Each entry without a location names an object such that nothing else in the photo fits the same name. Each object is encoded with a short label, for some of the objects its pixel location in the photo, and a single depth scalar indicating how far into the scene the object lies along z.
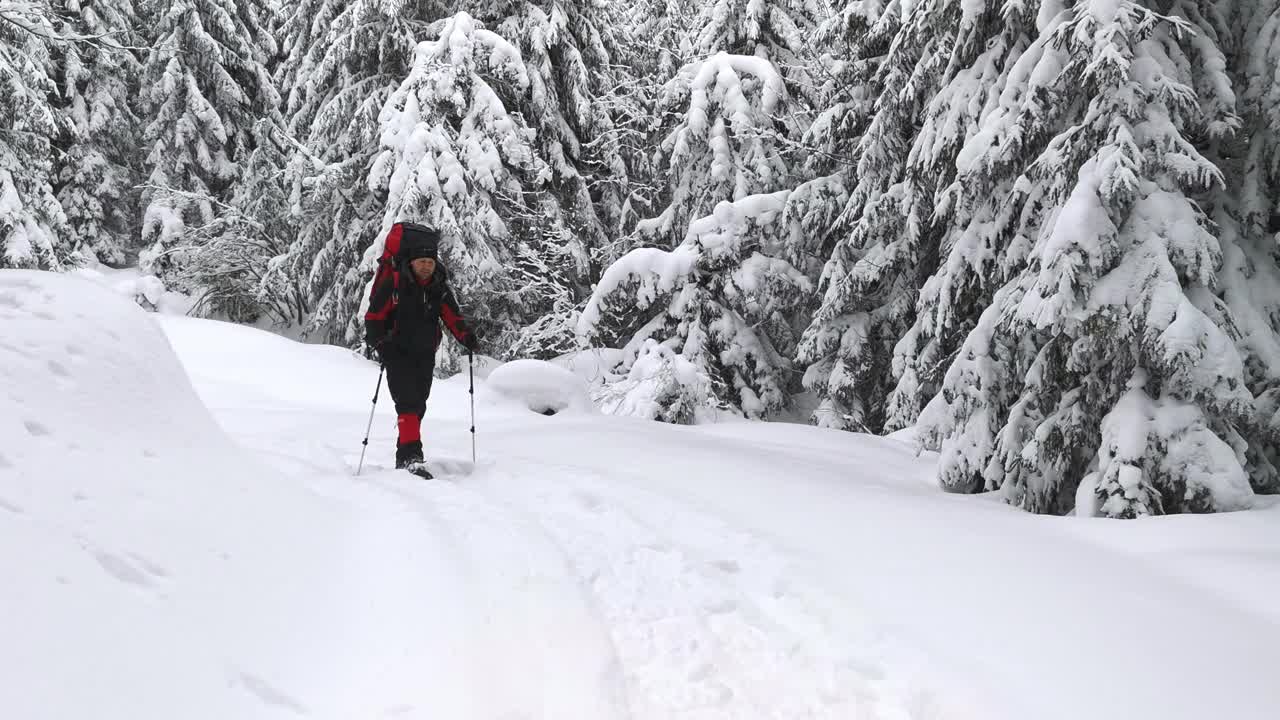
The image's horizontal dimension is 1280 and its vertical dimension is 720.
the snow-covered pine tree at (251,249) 20.95
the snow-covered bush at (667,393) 10.74
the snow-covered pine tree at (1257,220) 5.62
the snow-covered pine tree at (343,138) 16.64
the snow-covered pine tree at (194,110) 23.25
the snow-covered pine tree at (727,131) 13.13
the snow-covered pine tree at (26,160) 15.51
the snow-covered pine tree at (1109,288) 5.17
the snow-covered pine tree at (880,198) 8.26
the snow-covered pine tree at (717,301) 11.74
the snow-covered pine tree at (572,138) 16.09
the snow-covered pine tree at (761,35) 14.53
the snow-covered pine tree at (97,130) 24.66
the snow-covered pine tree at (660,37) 18.83
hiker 6.86
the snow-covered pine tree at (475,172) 14.27
